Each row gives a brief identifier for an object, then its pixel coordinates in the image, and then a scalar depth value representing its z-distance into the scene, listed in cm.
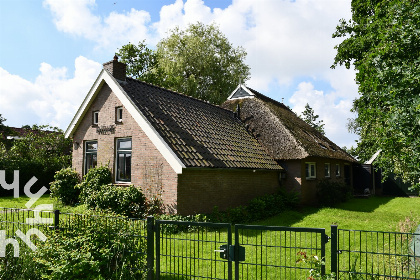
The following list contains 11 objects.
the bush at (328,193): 1788
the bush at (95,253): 518
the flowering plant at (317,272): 440
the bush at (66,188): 1540
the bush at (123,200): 1193
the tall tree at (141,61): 3466
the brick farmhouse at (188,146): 1214
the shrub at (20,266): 555
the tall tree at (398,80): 699
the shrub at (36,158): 2247
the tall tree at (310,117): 6444
